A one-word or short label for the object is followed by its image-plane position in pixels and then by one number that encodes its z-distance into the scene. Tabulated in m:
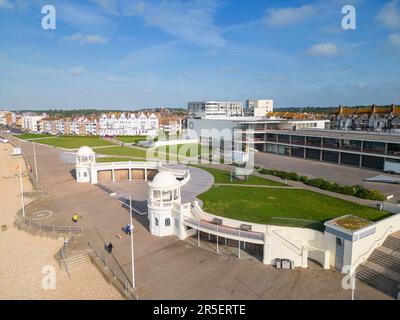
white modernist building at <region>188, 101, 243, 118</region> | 140.38
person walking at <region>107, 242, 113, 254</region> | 24.86
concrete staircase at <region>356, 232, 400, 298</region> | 19.62
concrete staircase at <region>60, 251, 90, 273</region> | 23.33
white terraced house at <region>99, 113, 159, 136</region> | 129.25
